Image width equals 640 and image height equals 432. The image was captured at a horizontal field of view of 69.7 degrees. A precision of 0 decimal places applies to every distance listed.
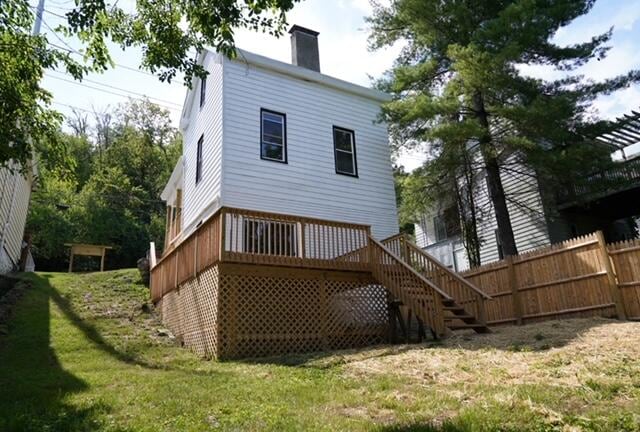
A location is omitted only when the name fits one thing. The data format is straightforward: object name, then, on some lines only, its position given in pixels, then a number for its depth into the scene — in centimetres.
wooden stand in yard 2097
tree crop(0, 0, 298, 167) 573
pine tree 1218
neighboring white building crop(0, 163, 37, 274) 1398
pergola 1451
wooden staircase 862
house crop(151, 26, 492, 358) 870
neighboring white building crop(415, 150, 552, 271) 1692
